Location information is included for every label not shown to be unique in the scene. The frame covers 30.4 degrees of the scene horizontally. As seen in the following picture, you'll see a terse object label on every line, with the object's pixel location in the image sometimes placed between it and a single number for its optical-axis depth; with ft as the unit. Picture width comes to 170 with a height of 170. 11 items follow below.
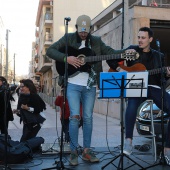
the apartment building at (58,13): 143.58
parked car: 18.52
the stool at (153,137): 15.28
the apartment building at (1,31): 334.24
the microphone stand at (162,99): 14.24
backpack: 15.37
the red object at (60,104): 21.02
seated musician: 14.84
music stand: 13.24
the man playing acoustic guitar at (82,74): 14.89
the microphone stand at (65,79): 13.61
